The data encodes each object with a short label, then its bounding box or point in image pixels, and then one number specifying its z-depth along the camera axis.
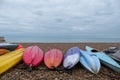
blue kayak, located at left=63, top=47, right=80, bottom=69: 2.47
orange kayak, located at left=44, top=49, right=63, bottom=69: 2.52
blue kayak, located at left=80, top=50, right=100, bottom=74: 2.41
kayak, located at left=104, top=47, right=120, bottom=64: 2.86
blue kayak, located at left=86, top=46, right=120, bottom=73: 2.50
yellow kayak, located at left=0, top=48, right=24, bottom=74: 2.33
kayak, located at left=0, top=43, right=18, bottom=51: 3.08
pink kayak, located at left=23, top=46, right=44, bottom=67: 2.57
